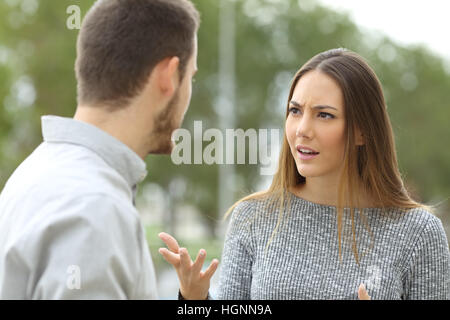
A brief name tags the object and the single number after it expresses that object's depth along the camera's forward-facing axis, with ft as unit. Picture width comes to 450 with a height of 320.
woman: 9.09
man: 7.47
